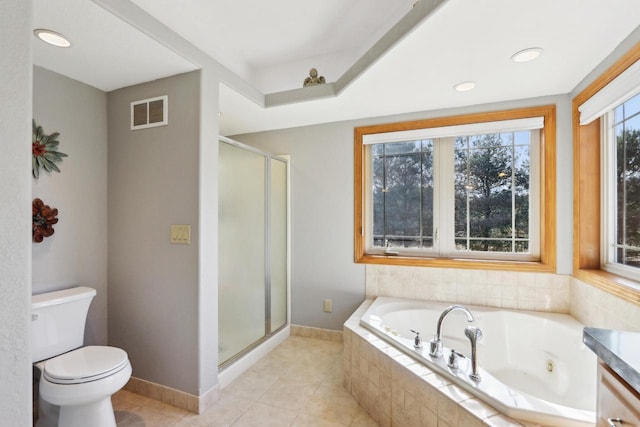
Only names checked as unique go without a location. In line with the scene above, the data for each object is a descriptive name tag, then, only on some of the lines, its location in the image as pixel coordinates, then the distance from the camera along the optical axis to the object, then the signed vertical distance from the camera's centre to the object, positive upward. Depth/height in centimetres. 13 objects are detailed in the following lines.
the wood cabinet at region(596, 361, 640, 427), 72 -47
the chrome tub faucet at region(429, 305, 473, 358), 167 -70
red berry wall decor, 186 -3
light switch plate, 195 -12
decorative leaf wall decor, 188 +40
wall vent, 202 +69
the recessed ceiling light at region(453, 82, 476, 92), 215 +91
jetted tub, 137 -86
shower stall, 230 -29
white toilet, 149 -79
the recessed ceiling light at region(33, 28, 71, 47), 152 +91
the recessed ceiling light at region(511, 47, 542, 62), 170 +91
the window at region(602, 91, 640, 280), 184 +17
